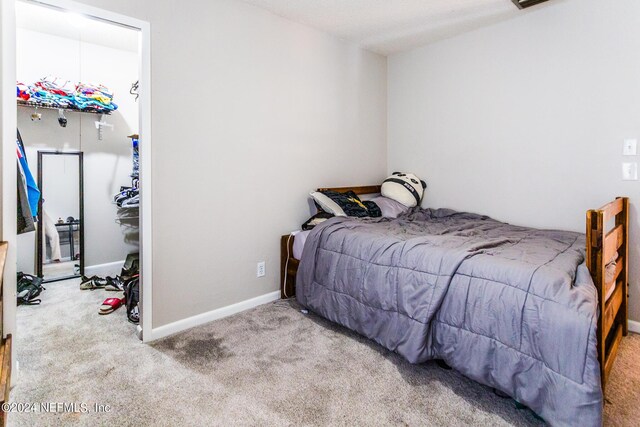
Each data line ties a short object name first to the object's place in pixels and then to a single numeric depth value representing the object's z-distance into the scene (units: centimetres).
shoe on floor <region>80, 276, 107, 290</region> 317
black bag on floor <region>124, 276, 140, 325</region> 245
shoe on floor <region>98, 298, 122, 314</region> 262
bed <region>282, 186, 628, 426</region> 136
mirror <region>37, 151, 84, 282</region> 330
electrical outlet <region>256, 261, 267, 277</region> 281
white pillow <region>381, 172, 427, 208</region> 337
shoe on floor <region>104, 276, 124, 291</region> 315
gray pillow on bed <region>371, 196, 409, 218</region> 313
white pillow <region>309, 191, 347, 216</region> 284
